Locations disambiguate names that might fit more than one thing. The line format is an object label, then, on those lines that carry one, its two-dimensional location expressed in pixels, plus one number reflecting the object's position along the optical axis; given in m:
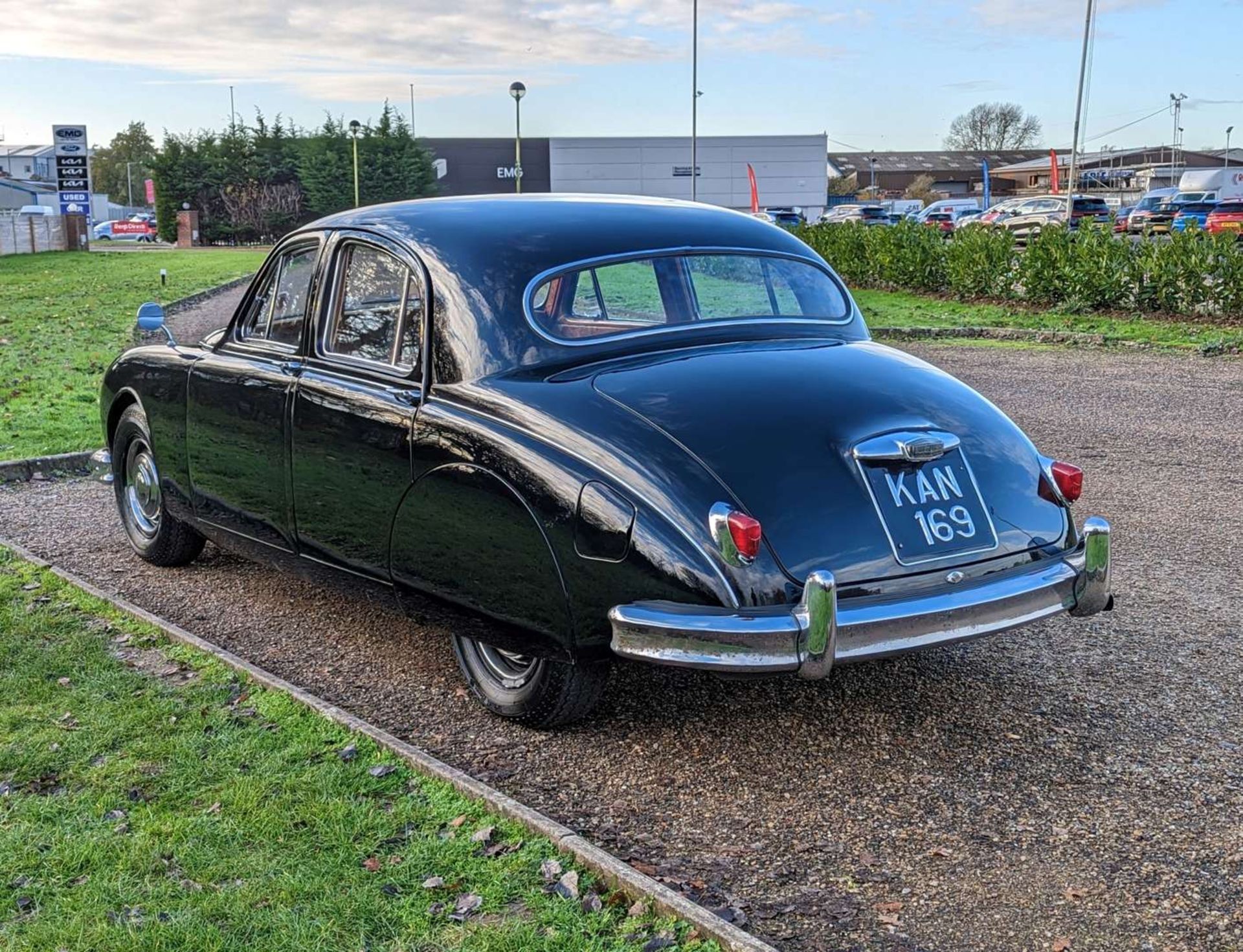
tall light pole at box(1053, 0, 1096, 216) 35.66
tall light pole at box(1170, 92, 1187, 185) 96.06
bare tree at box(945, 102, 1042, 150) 124.69
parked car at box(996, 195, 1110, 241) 38.38
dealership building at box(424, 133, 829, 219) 70.12
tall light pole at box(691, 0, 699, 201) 52.03
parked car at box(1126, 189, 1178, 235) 38.76
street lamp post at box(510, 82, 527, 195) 37.09
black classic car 3.71
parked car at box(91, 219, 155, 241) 70.69
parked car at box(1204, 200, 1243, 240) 32.16
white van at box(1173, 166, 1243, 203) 44.06
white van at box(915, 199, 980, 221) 51.75
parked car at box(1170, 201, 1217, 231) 33.84
